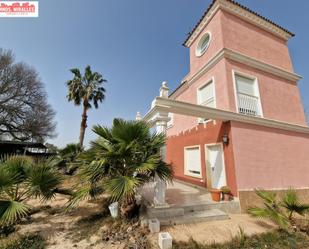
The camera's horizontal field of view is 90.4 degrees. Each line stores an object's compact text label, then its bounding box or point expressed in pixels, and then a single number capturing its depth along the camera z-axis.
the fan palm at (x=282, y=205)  4.71
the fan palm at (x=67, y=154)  12.59
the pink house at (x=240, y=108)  6.76
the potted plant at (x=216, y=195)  6.26
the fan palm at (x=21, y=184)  3.99
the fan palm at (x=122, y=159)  4.67
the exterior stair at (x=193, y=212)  4.97
